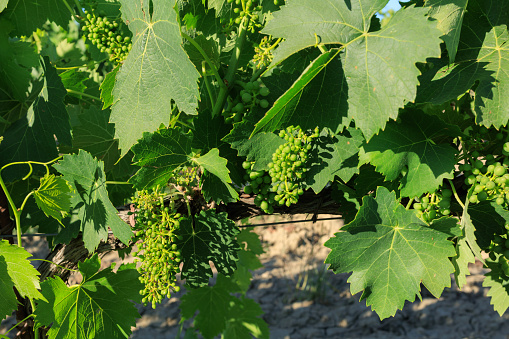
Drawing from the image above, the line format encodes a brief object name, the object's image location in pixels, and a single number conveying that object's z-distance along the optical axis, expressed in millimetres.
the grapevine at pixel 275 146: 1026
